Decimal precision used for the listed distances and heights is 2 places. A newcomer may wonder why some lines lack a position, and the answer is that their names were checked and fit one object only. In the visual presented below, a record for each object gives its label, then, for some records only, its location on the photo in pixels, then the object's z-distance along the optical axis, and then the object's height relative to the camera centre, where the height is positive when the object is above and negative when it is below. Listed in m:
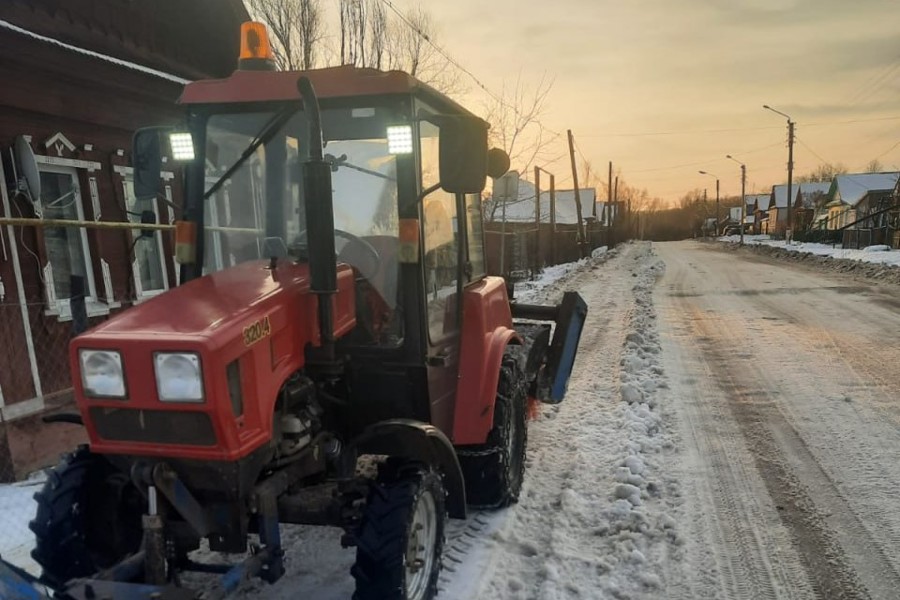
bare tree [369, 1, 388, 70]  18.94 +5.40
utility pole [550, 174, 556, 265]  25.26 -0.15
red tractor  2.40 -0.55
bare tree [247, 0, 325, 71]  18.16 +5.55
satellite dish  5.63 +0.63
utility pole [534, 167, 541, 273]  21.84 -0.15
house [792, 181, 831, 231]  64.31 +0.47
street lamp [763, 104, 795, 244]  42.69 +3.01
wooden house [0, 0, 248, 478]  5.52 +0.58
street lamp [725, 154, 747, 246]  57.29 +2.46
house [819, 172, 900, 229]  48.12 +0.88
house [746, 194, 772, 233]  85.76 -0.71
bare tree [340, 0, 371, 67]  18.36 +5.55
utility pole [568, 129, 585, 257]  30.62 +0.95
